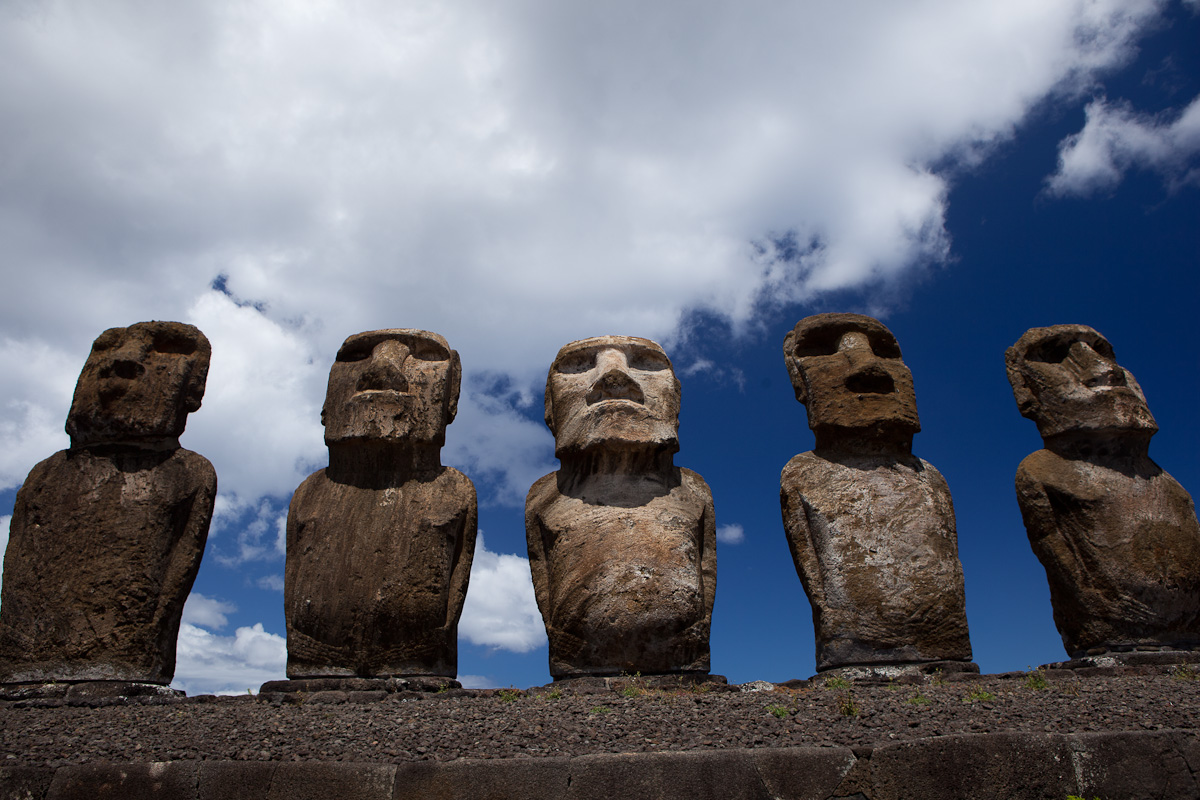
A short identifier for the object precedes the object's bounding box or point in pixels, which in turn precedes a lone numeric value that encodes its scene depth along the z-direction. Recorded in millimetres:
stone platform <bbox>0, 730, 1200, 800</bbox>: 4441
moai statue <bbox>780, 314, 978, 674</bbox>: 7328
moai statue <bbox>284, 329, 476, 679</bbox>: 7133
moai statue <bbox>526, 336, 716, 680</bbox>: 6883
